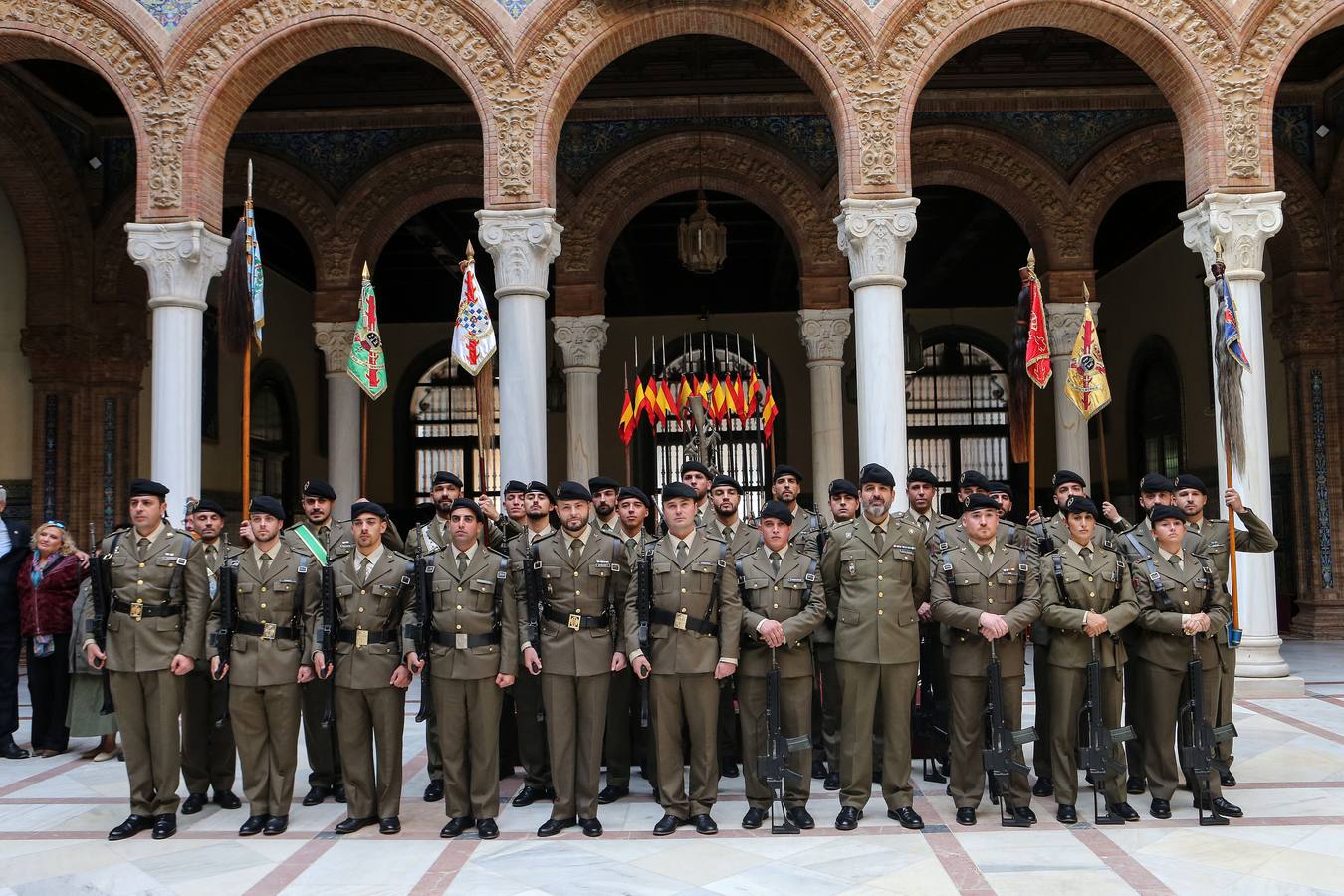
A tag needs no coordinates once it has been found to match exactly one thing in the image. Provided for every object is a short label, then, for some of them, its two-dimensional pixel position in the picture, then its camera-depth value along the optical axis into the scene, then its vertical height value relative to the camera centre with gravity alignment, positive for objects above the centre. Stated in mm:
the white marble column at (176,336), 8625 +1429
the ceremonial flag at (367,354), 7992 +1146
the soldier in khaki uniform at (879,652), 5023 -730
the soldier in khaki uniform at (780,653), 5031 -731
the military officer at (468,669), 4965 -764
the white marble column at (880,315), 8586 +1477
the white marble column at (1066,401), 11234 +970
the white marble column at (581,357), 12117 +1646
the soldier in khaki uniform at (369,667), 4953 -741
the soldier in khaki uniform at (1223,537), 5395 -254
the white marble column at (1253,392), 8336 +761
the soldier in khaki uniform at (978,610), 5055 -552
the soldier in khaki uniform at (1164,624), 5156 -633
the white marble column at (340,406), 11602 +1108
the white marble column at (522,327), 8625 +1438
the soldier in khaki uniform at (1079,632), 5082 -664
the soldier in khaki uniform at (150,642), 5086 -629
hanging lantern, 10852 +2627
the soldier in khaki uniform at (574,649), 5047 -692
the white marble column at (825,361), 11945 +1539
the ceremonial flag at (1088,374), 8578 +955
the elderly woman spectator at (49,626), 6891 -726
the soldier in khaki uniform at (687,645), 4957 -672
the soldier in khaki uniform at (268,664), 5008 -728
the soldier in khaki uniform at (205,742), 5465 -1204
